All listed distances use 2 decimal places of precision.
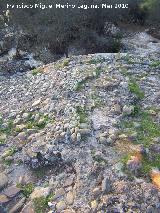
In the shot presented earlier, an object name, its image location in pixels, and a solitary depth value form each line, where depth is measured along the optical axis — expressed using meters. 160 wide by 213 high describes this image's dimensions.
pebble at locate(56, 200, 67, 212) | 4.00
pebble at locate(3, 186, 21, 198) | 4.28
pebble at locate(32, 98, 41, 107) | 5.73
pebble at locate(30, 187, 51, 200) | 4.20
